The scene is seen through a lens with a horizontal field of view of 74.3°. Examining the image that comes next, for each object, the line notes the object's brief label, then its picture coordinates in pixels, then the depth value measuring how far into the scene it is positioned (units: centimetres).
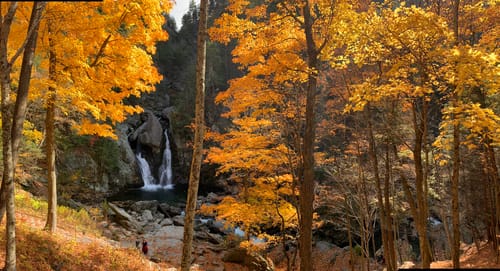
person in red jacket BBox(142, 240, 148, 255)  1357
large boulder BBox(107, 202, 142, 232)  1791
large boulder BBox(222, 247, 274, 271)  1402
